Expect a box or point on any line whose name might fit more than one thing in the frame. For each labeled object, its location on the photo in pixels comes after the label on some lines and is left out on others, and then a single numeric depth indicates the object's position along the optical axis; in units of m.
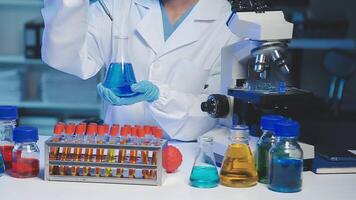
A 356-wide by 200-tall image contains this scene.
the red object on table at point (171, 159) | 1.46
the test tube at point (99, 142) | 1.38
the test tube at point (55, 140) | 1.39
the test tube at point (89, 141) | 1.38
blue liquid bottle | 1.35
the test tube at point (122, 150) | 1.37
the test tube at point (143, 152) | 1.36
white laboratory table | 1.31
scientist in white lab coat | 1.91
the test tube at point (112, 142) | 1.38
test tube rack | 1.36
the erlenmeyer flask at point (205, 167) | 1.37
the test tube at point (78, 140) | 1.38
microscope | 1.49
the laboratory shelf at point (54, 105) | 3.56
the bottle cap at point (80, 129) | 1.43
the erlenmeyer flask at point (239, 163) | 1.36
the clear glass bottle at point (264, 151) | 1.41
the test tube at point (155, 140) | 1.36
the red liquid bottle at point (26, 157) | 1.40
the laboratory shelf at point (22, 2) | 3.52
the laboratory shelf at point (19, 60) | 3.49
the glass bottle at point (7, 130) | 1.47
